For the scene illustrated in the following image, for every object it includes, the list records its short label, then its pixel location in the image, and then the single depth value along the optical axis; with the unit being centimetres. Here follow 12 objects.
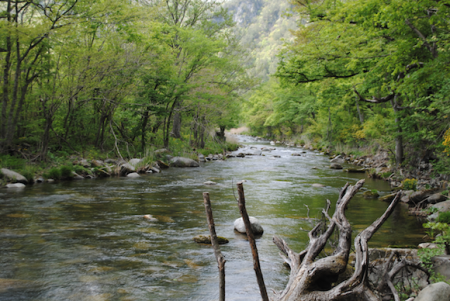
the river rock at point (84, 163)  1443
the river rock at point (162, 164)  1833
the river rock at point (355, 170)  1725
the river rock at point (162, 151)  1977
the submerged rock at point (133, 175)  1461
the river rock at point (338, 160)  2208
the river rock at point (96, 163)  1484
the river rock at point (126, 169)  1511
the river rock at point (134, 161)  1617
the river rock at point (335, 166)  1836
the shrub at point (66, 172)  1318
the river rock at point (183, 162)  1898
